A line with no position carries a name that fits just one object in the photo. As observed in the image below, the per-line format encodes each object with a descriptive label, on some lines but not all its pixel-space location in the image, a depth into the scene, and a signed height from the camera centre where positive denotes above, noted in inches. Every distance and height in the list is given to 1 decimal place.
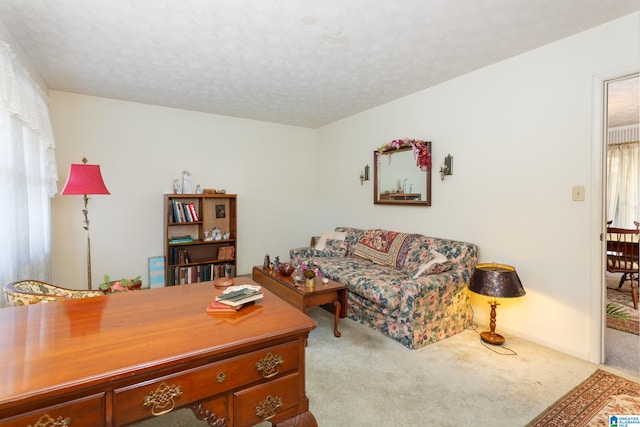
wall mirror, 145.1 +13.1
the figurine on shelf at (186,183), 171.3 +12.8
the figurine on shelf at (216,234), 174.9 -15.6
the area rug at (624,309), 118.3 -45.7
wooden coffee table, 104.9 -30.9
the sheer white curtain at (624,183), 207.8 +15.0
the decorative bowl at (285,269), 124.0 -25.3
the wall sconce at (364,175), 178.4 +18.0
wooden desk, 32.9 -18.1
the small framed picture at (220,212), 182.1 -3.4
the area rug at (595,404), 68.4 -47.2
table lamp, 98.0 -25.6
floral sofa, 102.0 -27.9
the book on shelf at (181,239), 163.8 -17.6
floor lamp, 107.6 +9.0
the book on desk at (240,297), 53.5 -16.2
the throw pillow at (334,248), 166.4 -23.0
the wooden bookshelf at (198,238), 162.4 -17.4
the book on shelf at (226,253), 175.2 -26.3
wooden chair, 144.3 -24.7
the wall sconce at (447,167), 133.0 +16.9
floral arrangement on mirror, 140.0 +25.2
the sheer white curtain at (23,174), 81.2 +10.4
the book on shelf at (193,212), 167.2 -3.1
